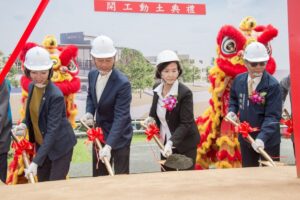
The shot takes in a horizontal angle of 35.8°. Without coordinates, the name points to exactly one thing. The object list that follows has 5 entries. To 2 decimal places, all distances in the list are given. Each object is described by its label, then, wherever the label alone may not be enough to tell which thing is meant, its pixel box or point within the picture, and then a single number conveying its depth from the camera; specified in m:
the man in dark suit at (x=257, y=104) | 2.17
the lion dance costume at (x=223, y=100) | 2.75
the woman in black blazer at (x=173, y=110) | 2.29
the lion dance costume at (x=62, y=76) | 2.65
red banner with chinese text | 3.31
